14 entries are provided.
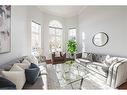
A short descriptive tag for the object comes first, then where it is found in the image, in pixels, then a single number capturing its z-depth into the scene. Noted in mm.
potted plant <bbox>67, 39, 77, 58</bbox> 3047
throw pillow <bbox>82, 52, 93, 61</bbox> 2792
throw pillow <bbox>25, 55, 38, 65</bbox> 1812
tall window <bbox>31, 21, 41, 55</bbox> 3021
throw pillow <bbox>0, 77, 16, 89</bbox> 821
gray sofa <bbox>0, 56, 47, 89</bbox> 1110
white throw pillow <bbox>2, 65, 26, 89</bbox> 977
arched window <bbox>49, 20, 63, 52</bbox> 3085
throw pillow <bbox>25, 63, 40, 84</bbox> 1163
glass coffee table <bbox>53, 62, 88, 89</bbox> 1658
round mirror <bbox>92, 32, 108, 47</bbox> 2626
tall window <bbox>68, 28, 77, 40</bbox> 3169
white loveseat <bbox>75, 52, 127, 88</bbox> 1651
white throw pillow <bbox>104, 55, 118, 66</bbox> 2000
